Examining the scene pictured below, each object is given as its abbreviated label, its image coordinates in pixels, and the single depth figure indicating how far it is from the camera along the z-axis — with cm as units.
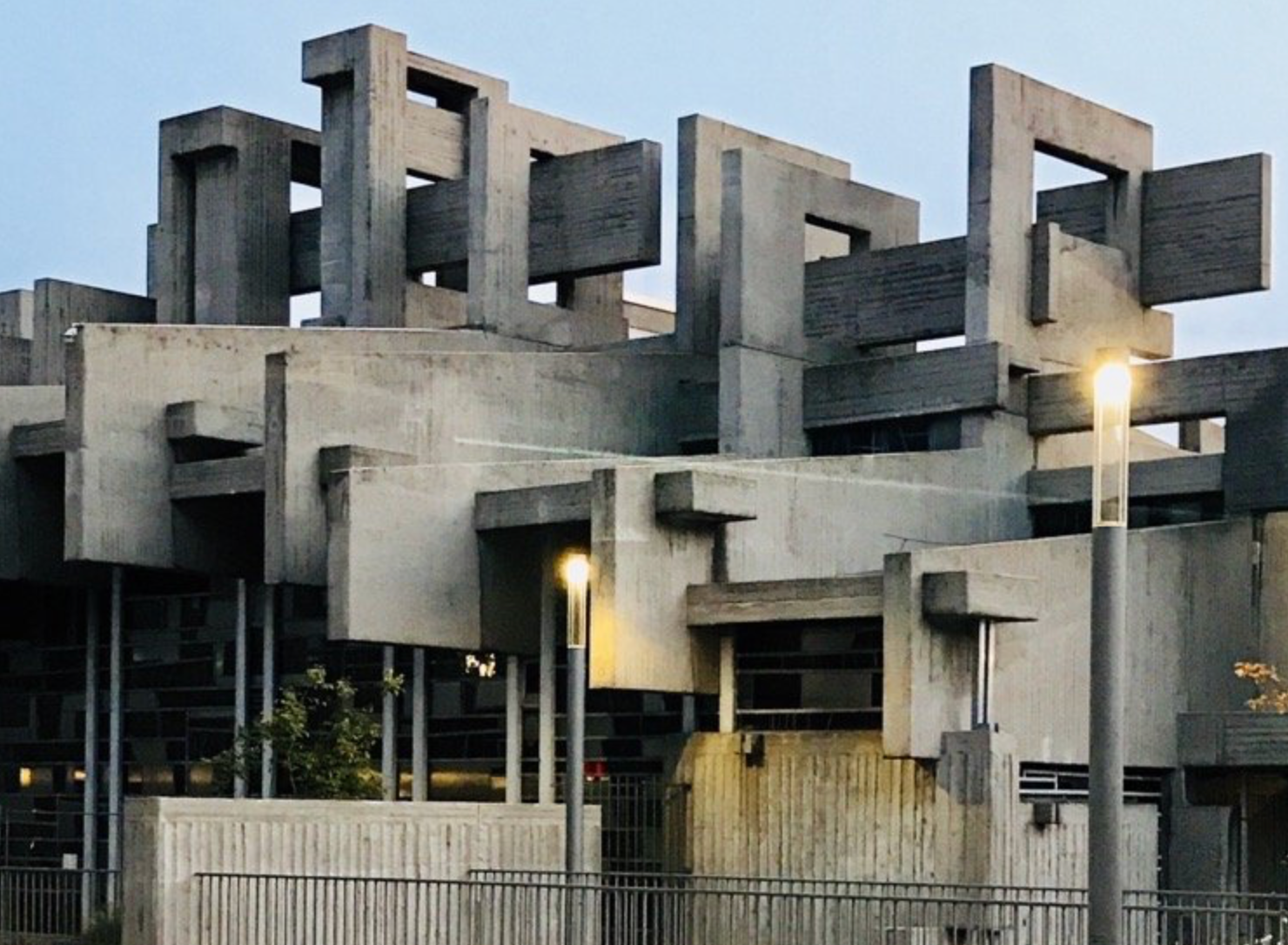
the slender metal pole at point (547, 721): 3412
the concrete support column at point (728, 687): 3156
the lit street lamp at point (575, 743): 2555
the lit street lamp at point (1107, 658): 1491
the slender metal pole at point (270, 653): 3747
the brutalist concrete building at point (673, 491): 3023
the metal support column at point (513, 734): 3488
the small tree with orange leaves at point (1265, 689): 3247
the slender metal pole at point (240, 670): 3784
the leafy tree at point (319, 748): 3309
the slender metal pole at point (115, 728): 3941
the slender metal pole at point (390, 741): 3600
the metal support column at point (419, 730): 3600
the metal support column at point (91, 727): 3981
